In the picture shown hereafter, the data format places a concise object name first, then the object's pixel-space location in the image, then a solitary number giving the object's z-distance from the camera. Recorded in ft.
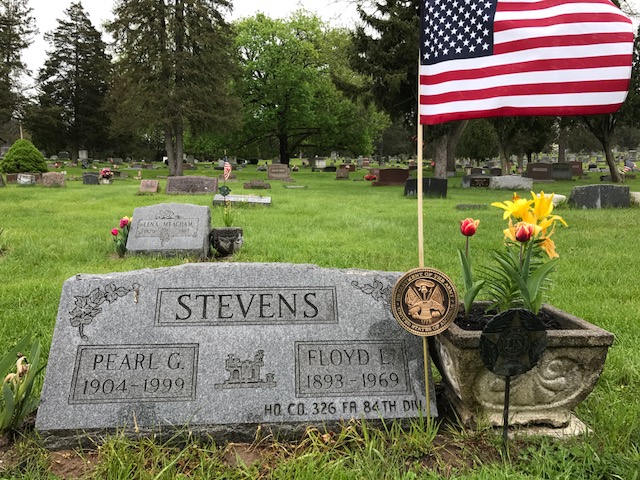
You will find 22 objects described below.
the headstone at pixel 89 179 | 80.28
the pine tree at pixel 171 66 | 93.86
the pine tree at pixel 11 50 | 127.34
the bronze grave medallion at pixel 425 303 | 8.49
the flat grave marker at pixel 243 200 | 44.50
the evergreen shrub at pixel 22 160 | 82.43
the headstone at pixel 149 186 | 63.00
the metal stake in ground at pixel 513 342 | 7.63
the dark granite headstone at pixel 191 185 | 62.08
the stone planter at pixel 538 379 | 8.48
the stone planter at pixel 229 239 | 25.95
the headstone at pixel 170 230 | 25.02
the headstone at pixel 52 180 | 70.90
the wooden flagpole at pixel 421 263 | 8.94
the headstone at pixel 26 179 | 71.72
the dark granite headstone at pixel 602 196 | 44.27
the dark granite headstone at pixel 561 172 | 104.01
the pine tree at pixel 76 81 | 162.20
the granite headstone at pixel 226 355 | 8.92
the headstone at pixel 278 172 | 96.63
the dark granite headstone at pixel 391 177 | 85.71
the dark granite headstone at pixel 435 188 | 57.93
